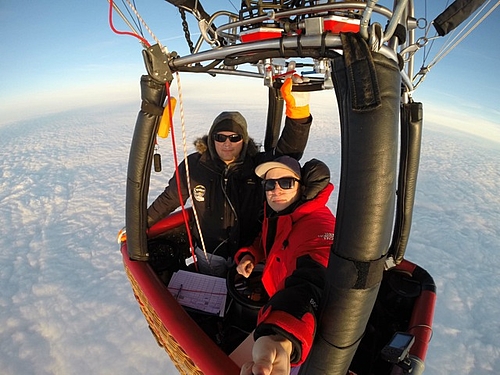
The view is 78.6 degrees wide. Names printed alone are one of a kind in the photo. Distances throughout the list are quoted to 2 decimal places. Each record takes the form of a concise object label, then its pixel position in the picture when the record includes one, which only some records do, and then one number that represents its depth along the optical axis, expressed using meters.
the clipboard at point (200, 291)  1.78
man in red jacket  0.80
